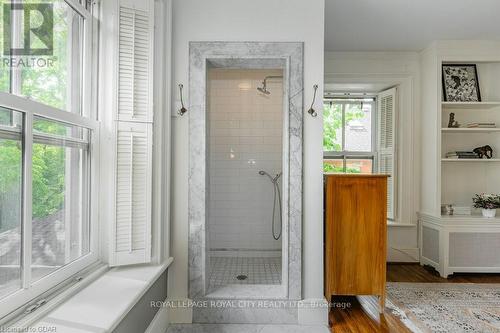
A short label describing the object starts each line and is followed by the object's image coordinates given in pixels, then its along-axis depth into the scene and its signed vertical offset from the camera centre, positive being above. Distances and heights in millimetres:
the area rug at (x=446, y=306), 2344 -1227
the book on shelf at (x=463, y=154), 3554 +178
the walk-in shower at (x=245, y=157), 3836 +135
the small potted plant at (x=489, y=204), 3406 -399
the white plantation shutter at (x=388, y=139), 3883 +392
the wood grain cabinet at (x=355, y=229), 2475 -507
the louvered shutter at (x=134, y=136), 1960 +206
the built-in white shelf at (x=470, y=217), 3345 -552
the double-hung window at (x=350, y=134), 4195 +481
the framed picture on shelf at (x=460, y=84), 3576 +1028
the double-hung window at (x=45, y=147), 1254 +92
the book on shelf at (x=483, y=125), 3541 +524
